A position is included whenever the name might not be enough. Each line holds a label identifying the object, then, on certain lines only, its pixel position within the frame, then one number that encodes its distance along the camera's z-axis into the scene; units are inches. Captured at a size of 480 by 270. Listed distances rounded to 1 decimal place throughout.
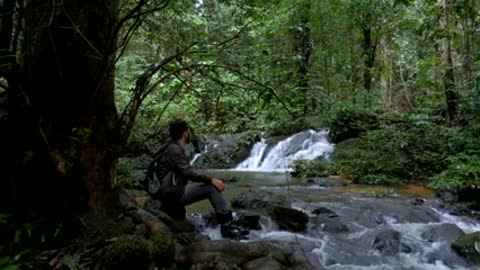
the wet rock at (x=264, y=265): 151.9
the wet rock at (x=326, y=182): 407.2
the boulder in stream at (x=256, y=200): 276.0
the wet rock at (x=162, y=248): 143.7
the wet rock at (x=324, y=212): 264.2
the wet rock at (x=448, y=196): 313.6
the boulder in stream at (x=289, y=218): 231.1
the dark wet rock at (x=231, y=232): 199.3
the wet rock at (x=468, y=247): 198.2
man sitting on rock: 185.6
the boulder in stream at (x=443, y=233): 218.8
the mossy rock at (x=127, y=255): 130.1
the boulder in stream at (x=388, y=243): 209.0
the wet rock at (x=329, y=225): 237.6
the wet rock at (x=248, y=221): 222.7
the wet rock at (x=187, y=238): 168.6
